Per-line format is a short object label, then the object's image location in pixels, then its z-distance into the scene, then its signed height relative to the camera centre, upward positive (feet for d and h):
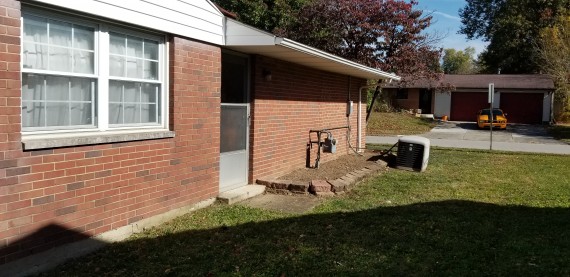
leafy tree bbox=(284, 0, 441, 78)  62.95 +11.04
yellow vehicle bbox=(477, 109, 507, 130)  98.17 -0.90
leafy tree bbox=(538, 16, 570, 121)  83.30 +11.52
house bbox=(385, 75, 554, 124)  117.29 +4.71
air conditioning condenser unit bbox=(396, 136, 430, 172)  38.12 -3.32
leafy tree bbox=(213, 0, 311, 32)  77.92 +16.64
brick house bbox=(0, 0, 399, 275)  14.17 -0.25
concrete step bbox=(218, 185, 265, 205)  23.80 -4.45
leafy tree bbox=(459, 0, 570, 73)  125.29 +25.88
